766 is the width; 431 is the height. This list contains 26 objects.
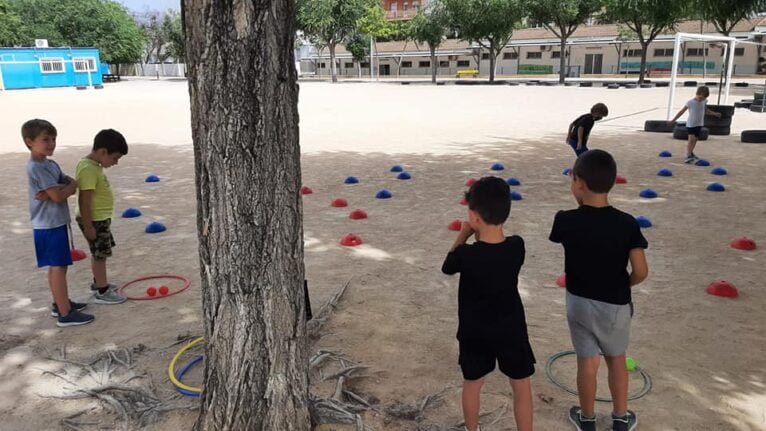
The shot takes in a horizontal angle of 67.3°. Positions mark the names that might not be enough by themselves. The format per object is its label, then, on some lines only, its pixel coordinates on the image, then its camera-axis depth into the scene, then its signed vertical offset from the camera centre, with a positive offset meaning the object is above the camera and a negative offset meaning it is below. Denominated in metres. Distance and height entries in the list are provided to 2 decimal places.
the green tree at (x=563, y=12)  40.09 +4.96
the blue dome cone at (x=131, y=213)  7.32 -1.58
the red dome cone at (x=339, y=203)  7.78 -1.57
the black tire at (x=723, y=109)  14.46 -0.68
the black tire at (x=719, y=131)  14.29 -1.19
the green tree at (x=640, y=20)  32.91 +3.82
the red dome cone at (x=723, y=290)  4.59 -1.63
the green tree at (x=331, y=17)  50.84 +5.92
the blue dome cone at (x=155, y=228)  6.62 -1.60
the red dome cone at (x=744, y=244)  5.72 -1.58
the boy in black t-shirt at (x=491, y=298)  2.58 -0.96
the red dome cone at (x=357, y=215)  7.14 -1.58
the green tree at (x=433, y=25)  47.38 +4.80
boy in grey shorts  2.73 -0.92
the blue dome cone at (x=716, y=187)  8.25 -1.48
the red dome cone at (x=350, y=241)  6.10 -1.62
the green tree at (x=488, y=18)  41.97 +4.81
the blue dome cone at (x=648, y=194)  7.92 -1.50
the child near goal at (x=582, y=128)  7.68 -0.60
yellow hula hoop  3.31 -1.68
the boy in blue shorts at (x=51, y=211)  3.88 -0.86
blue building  41.00 +1.43
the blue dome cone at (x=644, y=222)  6.53 -1.55
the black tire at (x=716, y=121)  14.26 -0.95
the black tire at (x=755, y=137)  12.80 -1.20
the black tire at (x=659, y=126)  14.85 -1.12
